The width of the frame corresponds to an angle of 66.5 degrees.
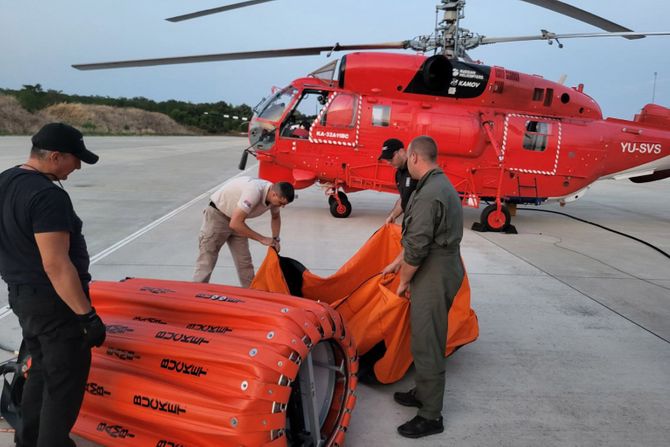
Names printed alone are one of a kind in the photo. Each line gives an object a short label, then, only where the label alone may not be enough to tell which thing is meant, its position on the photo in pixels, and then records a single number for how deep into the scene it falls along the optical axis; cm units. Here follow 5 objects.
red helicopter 983
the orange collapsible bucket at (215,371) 244
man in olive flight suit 328
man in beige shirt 451
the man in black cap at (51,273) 231
